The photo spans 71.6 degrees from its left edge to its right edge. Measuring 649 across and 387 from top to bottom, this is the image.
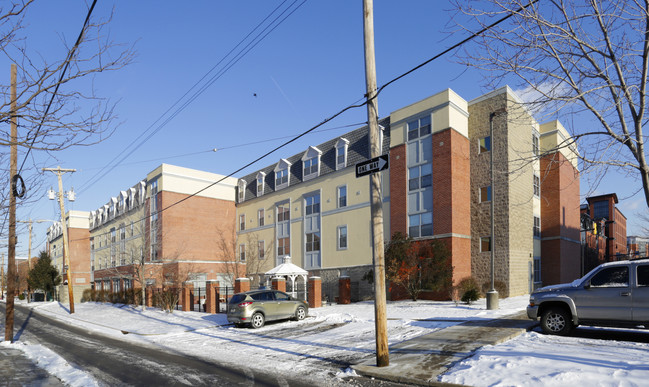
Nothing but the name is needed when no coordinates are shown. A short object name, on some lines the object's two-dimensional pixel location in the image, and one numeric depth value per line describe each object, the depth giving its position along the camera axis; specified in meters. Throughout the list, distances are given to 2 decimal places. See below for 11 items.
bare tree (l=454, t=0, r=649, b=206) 8.40
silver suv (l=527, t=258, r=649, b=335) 11.12
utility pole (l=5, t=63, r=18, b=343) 16.35
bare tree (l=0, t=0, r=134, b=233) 6.91
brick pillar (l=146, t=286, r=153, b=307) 37.88
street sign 10.01
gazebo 28.78
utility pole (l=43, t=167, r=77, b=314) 35.91
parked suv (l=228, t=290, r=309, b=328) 19.42
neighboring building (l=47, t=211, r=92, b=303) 74.94
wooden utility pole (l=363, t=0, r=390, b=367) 9.98
